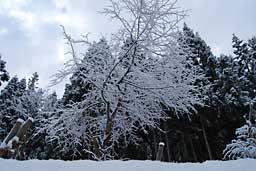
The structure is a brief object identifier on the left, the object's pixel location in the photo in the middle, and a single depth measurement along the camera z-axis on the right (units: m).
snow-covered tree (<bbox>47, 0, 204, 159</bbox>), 6.93
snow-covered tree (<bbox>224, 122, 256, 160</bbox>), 9.95
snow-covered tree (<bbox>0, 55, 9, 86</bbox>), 19.03
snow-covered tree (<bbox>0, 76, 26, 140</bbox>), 22.50
